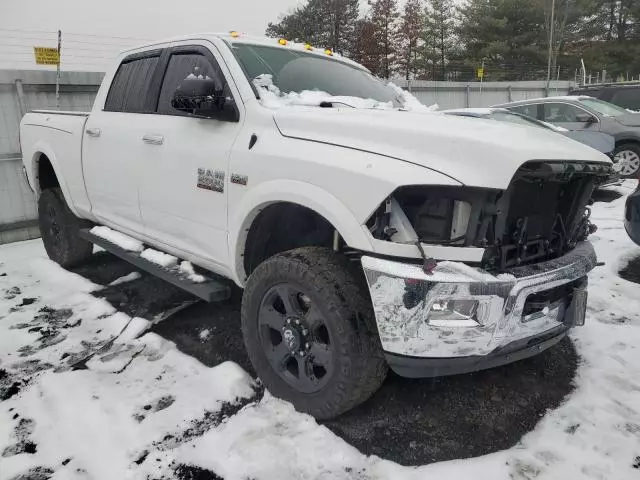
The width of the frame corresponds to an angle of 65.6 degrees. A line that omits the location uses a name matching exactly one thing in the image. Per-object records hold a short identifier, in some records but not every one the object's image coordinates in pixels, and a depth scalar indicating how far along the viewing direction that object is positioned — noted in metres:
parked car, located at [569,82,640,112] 10.40
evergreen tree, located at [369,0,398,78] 37.09
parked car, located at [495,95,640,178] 9.27
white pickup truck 2.09
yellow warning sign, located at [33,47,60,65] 6.85
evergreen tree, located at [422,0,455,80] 39.34
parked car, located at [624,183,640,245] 4.01
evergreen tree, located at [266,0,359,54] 38.72
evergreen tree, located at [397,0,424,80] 38.16
